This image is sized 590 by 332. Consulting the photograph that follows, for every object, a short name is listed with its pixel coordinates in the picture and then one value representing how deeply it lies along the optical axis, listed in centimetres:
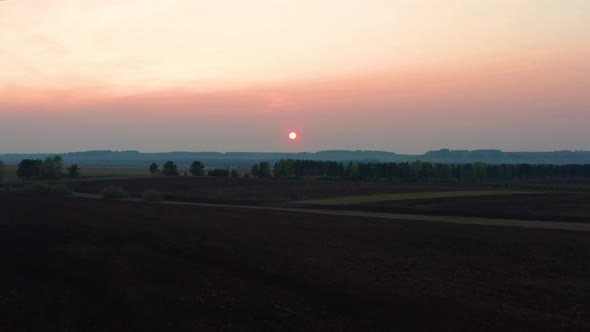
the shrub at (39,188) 8412
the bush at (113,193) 7801
